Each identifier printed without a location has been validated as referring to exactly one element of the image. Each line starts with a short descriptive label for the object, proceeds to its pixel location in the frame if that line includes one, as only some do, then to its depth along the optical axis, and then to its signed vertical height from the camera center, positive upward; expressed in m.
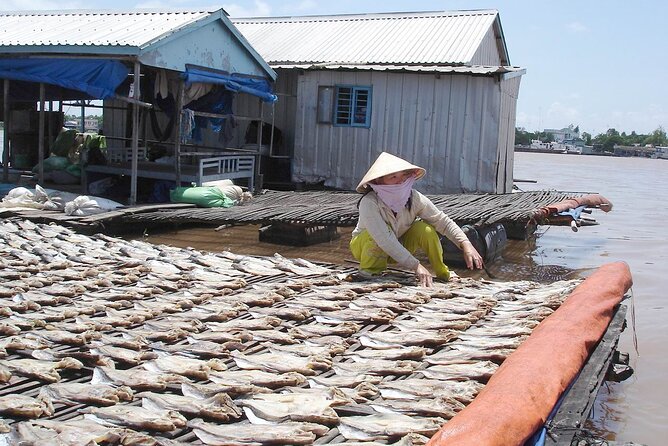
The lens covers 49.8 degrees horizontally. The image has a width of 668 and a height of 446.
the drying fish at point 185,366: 3.44 -1.12
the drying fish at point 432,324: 4.33 -1.06
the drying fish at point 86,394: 3.10 -1.14
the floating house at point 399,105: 14.88 +0.92
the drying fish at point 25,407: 2.95 -1.15
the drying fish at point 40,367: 3.38 -1.14
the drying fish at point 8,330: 4.07 -1.15
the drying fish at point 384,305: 4.81 -1.07
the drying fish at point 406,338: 3.99 -1.07
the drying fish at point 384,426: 2.78 -1.09
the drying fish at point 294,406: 2.92 -1.10
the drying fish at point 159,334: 4.07 -1.14
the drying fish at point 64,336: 3.91 -1.14
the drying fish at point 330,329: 4.24 -1.10
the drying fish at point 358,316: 4.52 -1.08
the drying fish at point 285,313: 4.56 -1.10
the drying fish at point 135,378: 3.27 -1.13
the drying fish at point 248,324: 4.31 -1.11
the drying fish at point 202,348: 3.80 -1.13
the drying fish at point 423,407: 2.97 -1.08
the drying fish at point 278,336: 4.04 -1.11
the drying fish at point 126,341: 3.86 -1.13
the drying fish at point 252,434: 2.71 -1.12
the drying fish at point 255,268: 6.11 -1.11
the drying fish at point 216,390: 3.15 -1.11
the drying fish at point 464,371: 3.42 -1.06
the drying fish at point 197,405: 2.96 -1.12
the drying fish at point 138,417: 2.84 -1.14
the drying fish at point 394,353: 3.77 -1.08
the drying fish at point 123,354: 3.62 -1.13
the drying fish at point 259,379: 3.33 -1.11
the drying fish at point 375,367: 3.53 -1.09
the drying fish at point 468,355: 3.70 -1.06
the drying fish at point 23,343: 3.78 -1.15
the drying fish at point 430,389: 3.17 -1.07
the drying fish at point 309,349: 3.79 -1.10
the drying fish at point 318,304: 4.80 -1.08
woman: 5.73 -0.64
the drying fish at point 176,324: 4.27 -1.13
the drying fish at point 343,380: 3.34 -1.10
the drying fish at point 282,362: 3.53 -1.10
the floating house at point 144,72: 11.12 +1.02
